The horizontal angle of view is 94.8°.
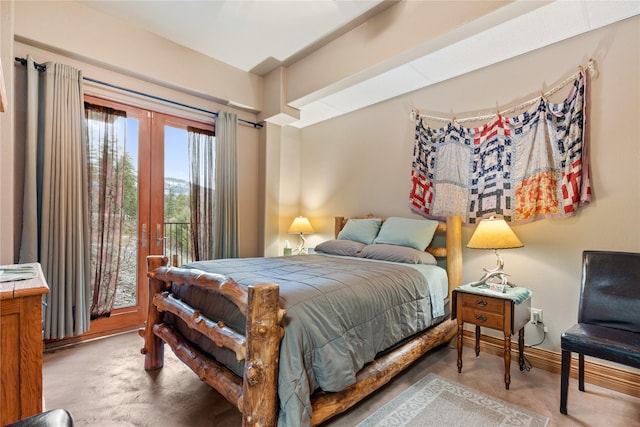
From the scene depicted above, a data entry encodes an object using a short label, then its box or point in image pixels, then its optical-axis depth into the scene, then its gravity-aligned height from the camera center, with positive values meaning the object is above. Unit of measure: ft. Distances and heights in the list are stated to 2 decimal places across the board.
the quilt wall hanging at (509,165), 7.50 +1.43
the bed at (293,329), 4.32 -2.21
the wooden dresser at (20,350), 3.81 -1.90
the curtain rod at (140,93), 8.43 +4.15
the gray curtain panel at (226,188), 12.30 +0.92
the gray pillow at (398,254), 8.92 -1.36
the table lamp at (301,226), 13.82 -0.74
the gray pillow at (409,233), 9.50 -0.71
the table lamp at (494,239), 7.40 -0.69
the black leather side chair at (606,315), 5.47 -2.21
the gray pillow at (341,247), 10.44 -1.35
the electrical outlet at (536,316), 8.11 -2.86
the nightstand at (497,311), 6.82 -2.43
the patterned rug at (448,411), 5.62 -4.04
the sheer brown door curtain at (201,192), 11.92 +0.72
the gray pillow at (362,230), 10.91 -0.74
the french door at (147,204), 10.35 +0.19
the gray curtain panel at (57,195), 8.21 +0.37
